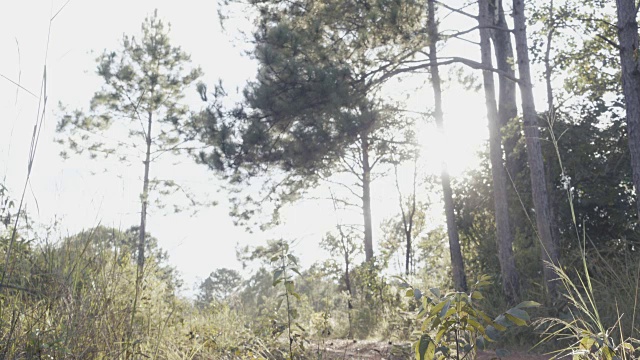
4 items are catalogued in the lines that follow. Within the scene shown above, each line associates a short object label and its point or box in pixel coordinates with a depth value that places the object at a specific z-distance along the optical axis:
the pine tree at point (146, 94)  18.52
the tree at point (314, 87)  8.34
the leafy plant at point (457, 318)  2.01
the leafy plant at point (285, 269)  2.85
